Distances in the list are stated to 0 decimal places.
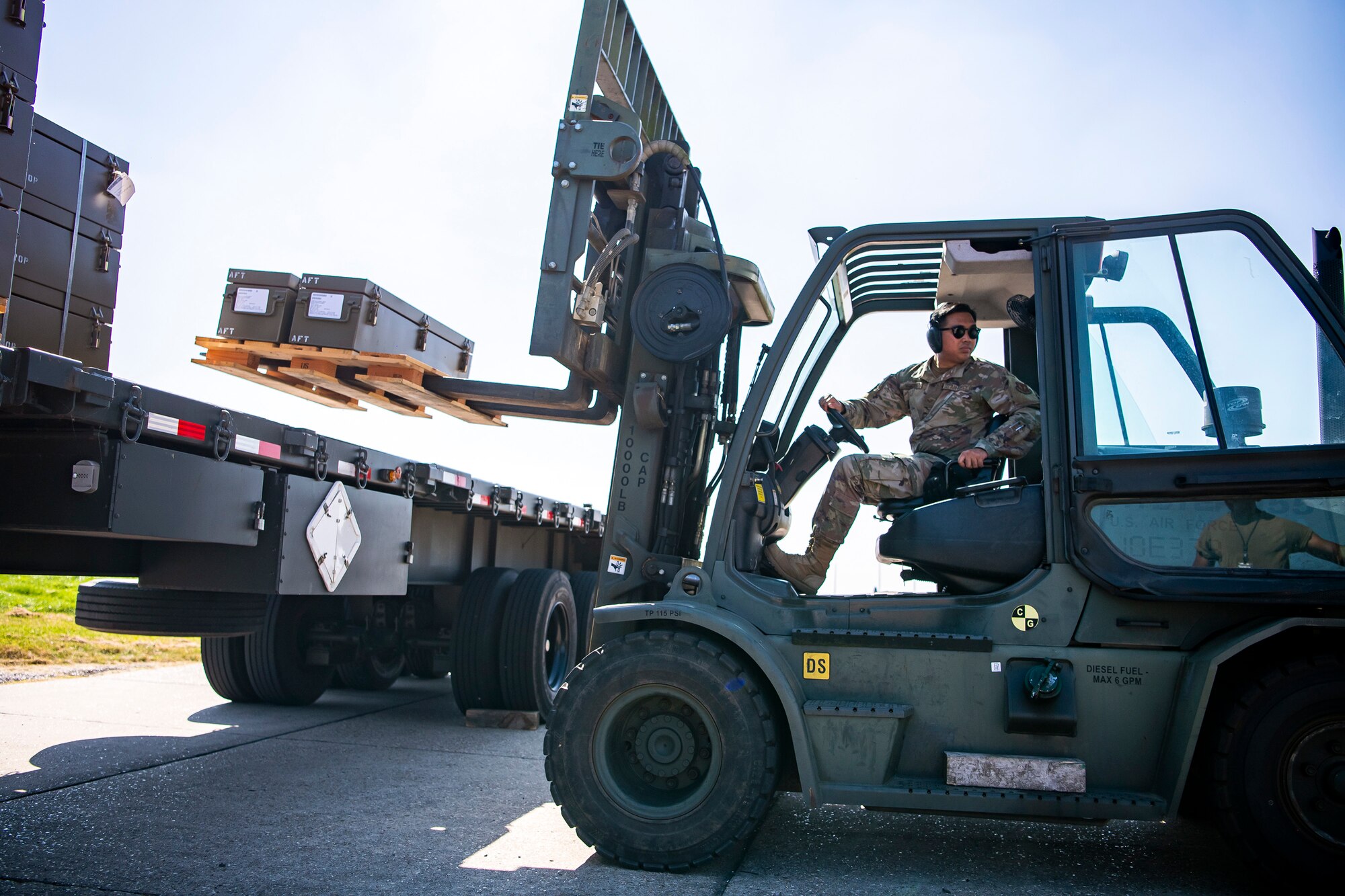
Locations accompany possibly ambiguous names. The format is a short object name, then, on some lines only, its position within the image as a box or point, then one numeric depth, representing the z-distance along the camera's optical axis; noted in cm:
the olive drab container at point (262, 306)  534
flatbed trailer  347
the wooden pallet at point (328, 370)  533
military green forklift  340
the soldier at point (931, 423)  393
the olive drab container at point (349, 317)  525
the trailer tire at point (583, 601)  841
